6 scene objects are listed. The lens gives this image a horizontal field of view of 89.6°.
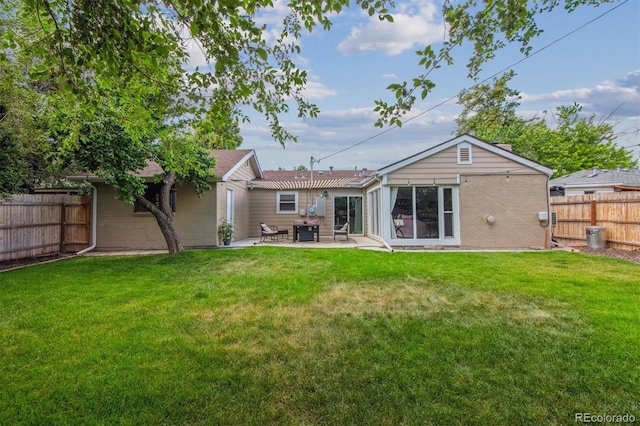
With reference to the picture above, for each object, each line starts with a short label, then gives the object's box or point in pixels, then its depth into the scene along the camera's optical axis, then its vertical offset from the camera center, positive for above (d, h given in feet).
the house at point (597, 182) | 51.78 +6.40
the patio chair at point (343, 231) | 44.77 -1.24
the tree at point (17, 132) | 23.91 +7.62
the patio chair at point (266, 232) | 40.99 -1.26
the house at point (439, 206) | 35.88 +1.90
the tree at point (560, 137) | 74.90 +19.78
